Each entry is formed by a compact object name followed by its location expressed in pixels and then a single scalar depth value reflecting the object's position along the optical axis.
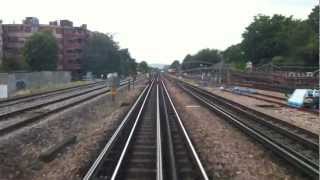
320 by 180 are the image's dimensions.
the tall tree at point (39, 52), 57.18
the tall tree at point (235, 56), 68.11
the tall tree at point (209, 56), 100.63
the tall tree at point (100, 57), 64.57
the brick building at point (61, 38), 71.92
